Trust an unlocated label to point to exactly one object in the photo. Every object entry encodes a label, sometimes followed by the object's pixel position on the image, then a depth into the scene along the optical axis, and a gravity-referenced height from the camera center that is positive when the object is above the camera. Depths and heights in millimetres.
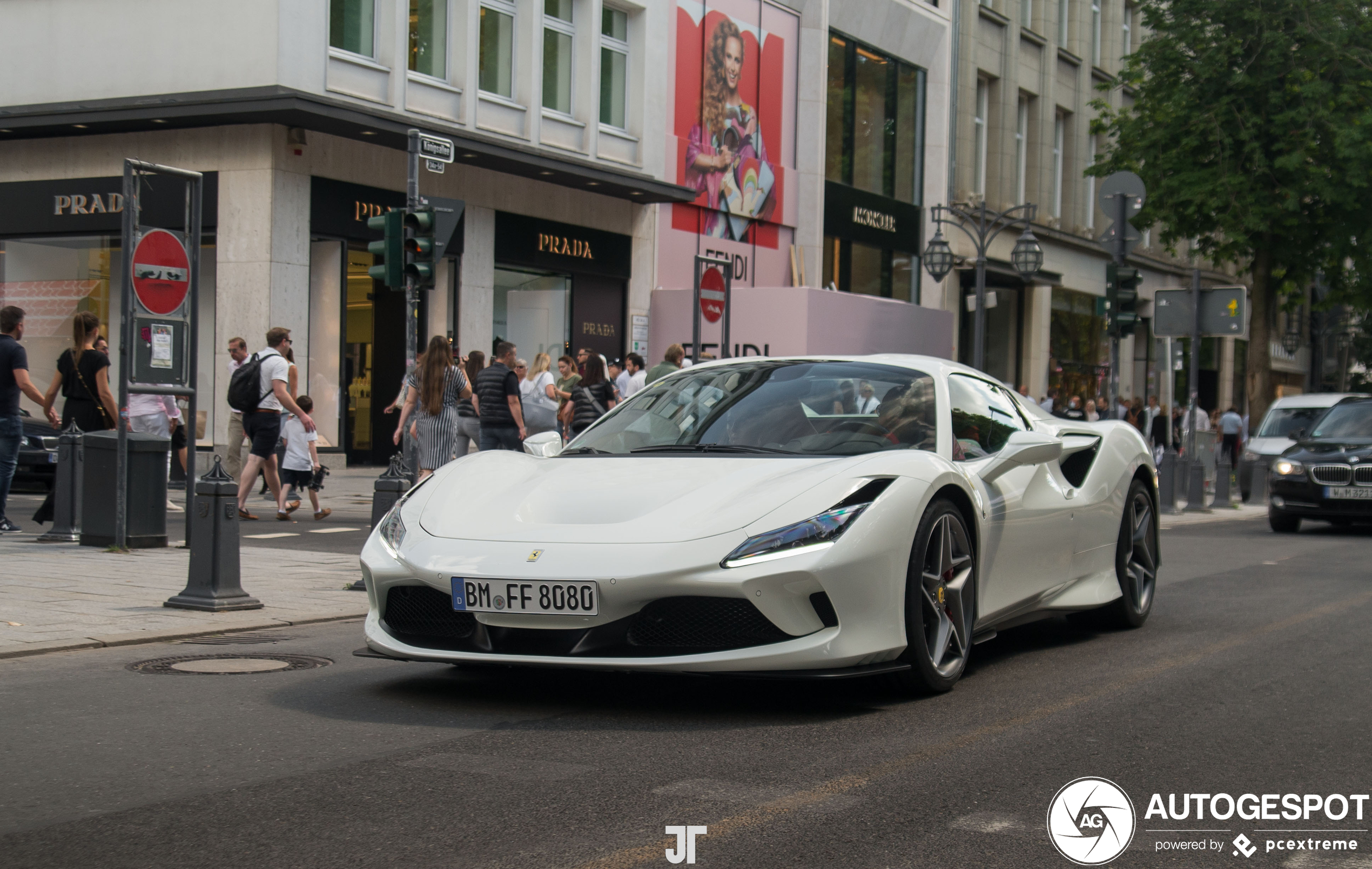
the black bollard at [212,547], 8203 -880
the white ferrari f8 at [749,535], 5031 -485
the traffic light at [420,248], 11273 +1082
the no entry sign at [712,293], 16453 +1172
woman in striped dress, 13672 -74
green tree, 29641 +5597
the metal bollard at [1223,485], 22548 -1091
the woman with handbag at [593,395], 16297 +17
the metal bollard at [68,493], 11875 -874
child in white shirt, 15070 -729
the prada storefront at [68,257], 21312 +1846
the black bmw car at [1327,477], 16234 -663
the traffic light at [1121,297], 18047 +1371
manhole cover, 6352 -1197
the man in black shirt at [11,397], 12188 -128
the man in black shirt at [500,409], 14773 -143
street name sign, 11531 +1891
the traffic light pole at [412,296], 10875 +721
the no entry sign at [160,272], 11000 +839
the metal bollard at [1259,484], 25391 -1206
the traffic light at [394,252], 11367 +1058
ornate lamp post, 26266 +2766
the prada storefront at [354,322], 21375 +1024
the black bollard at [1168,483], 21766 -1040
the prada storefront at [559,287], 24500 +1855
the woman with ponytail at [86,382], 12789 +10
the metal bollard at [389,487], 9328 -600
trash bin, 11359 -810
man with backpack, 14102 -137
